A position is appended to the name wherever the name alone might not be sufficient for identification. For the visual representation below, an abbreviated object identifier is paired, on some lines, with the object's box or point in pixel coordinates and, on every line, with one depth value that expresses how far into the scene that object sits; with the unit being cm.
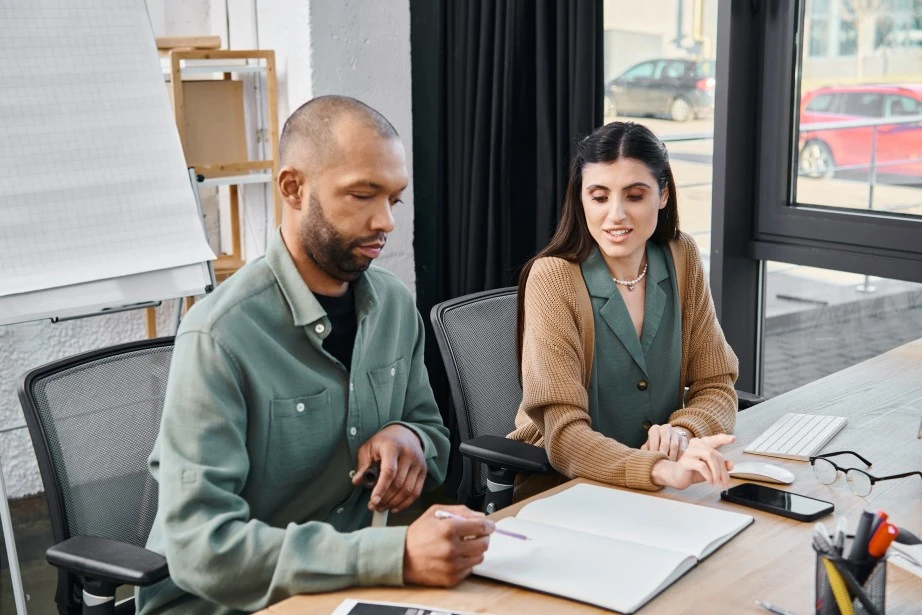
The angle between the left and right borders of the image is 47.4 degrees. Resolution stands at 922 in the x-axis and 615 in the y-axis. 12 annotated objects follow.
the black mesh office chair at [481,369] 204
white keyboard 176
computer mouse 161
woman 187
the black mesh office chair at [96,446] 156
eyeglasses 158
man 124
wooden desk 121
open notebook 123
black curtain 288
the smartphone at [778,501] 148
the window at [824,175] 268
